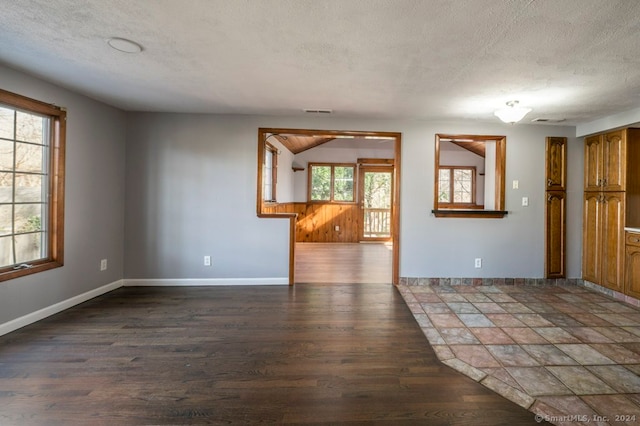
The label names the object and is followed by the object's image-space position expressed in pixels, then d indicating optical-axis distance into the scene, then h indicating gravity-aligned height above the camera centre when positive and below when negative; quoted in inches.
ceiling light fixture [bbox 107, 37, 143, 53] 79.4 +45.3
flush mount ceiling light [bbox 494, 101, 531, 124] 122.3 +42.0
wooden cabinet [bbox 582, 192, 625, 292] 139.5 -11.6
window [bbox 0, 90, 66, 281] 99.4 +9.0
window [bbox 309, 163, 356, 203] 314.4 +32.5
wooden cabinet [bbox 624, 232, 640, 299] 131.3 -22.0
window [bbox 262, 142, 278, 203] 243.0 +32.0
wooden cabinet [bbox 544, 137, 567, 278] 158.2 +10.0
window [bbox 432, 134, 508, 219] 301.9 +38.9
